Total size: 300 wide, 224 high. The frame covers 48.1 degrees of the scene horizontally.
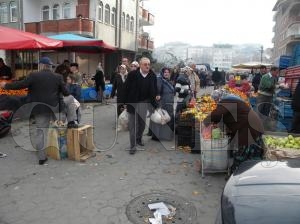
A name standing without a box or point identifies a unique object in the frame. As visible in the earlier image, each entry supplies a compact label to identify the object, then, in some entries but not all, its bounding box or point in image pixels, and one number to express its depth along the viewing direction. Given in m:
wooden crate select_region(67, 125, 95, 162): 6.62
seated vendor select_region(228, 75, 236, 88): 16.34
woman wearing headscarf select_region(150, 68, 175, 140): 8.50
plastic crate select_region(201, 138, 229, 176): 5.80
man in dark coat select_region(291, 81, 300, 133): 7.57
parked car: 2.47
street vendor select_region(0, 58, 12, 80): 11.91
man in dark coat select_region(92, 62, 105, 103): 15.99
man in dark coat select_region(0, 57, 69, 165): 6.33
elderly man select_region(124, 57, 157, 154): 7.30
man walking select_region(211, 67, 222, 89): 23.20
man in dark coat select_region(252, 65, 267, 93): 16.35
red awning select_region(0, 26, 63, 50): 7.88
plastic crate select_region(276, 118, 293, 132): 9.58
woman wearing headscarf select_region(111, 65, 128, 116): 9.10
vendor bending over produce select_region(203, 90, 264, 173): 5.12
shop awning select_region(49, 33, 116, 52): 11.14
